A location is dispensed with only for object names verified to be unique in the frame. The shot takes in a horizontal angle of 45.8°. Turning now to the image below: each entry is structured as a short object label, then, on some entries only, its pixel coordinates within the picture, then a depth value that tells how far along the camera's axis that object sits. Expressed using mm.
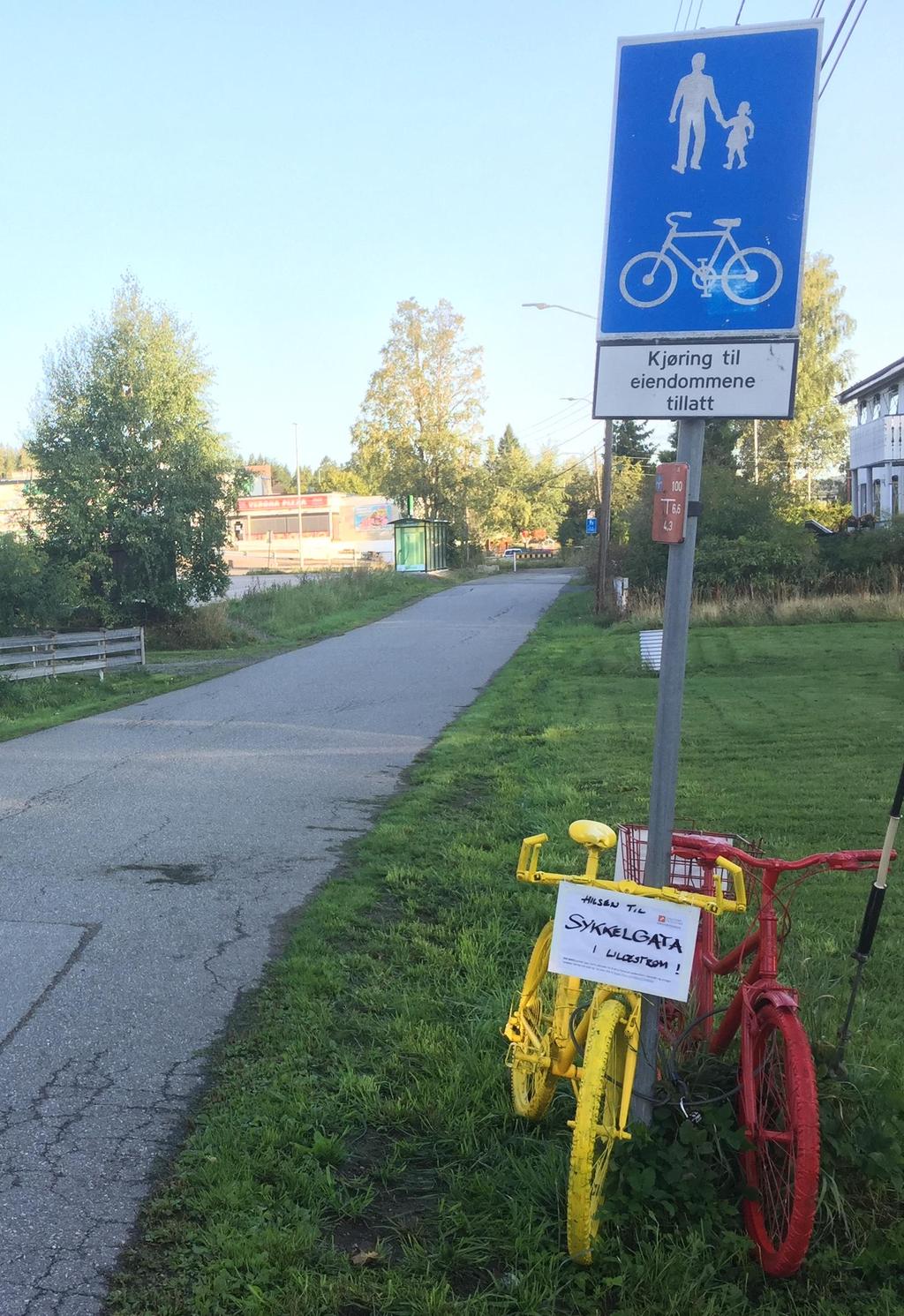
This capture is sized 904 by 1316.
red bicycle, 2590
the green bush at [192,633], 24219
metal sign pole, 2965
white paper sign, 2787
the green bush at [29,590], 16781
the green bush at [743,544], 26688
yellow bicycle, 2754
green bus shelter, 57125
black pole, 2939
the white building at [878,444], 36906
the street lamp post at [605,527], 28359
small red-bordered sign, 2867
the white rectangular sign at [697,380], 2896
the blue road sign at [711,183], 2887
